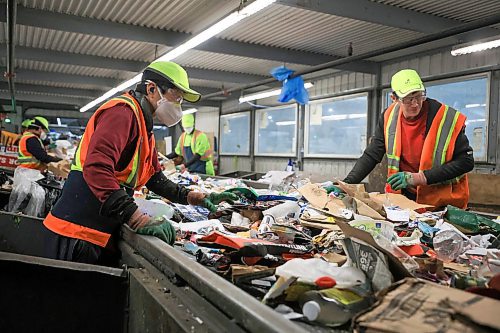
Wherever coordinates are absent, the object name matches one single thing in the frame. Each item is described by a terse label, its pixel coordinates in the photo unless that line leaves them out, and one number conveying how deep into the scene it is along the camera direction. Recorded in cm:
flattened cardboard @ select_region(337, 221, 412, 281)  105
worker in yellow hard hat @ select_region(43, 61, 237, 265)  168
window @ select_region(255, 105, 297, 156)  1026
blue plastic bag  683
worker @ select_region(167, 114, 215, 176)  670
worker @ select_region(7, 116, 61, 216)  437
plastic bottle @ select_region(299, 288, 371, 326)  93
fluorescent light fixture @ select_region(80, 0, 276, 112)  412
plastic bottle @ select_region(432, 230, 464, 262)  154
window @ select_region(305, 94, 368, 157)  829
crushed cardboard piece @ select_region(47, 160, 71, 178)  510
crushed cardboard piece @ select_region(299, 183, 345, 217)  221
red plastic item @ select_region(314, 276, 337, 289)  102
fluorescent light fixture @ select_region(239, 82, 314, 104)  844
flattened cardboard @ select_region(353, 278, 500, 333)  72
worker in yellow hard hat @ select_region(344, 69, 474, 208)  253
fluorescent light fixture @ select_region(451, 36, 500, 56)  466
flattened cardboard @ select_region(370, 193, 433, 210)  237
